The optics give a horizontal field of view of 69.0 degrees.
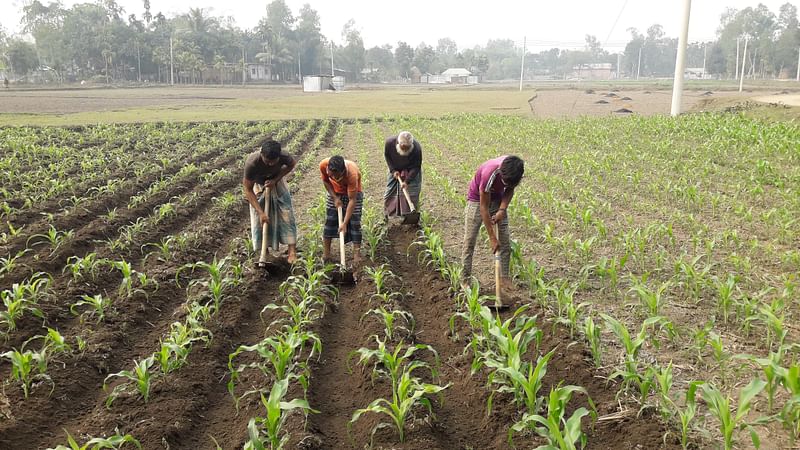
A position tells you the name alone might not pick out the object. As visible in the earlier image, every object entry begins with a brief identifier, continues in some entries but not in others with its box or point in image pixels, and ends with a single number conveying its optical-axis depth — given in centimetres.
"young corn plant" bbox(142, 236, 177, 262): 696
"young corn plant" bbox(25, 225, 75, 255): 701
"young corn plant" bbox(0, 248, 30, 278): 611
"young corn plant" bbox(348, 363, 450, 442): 347
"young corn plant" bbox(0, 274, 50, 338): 493
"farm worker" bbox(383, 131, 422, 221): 798
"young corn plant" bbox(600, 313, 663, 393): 371
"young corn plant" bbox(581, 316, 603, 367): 431
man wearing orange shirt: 636
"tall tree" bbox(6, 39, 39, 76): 6669
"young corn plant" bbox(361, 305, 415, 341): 474
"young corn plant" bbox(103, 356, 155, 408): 394
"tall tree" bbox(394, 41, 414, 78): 10431
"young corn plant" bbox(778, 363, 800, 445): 308
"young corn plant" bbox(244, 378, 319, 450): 316
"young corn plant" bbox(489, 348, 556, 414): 347
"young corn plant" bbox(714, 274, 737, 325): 498
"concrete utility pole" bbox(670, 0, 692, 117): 2533
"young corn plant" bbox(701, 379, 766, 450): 300
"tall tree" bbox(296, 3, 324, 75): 9750
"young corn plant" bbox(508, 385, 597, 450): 293
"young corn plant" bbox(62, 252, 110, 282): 612
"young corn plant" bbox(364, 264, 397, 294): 572
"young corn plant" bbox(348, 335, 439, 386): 388
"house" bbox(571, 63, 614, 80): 13950
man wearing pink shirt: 514
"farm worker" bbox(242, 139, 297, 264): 641
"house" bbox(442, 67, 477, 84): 10306
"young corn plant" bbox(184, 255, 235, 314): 543
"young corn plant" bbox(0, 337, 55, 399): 402
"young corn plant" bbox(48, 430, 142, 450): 300
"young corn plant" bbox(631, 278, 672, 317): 476
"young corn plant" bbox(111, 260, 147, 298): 561
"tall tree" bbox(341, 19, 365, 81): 10281
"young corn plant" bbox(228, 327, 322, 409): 402
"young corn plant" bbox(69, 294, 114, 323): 512
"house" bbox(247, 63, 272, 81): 8946
